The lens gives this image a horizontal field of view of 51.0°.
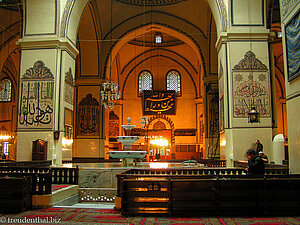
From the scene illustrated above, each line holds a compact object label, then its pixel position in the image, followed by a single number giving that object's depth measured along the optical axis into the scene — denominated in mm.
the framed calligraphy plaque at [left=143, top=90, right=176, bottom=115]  22703
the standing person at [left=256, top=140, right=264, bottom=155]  8820
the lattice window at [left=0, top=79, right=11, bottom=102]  21625
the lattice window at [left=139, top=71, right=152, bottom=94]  23531
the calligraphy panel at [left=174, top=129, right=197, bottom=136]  22406
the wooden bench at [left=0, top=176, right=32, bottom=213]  5109
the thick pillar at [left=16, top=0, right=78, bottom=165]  10312
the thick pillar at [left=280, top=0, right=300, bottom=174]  5949
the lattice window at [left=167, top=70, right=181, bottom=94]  23500
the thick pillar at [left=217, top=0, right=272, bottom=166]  9398
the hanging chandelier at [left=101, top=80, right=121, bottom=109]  11914
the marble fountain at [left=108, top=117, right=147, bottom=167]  9047
